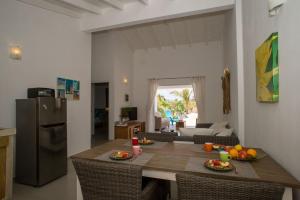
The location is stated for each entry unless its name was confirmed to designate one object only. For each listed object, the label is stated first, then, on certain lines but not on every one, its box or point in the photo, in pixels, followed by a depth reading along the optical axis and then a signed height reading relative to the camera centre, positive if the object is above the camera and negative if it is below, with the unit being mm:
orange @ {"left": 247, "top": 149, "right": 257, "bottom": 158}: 1536 -460
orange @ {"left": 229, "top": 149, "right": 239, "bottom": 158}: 1597 -478
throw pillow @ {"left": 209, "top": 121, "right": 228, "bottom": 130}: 3760 -522
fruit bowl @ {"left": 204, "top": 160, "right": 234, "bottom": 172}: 1305 -504
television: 6379 -400
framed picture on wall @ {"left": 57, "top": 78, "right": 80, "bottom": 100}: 3561 +300
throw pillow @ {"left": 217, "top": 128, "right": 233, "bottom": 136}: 2747 -497
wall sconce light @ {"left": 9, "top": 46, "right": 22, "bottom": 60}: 2774 +814
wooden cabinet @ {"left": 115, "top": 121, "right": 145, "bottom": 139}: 5695 -947
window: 8711 -173
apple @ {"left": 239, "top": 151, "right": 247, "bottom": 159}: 1553 -481
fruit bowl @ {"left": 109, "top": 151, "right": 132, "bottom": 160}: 1564 -498
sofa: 2465 -548
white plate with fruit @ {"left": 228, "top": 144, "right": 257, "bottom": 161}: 1534 -480
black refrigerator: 2596 -585
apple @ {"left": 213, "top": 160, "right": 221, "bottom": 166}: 1393 -495
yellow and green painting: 1486 +291
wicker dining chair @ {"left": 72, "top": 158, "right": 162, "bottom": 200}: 1246 -584
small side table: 7496 -962
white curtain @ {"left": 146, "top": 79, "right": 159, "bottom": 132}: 6992 +37
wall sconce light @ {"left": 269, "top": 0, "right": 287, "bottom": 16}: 1368 +770
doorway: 8188 -425
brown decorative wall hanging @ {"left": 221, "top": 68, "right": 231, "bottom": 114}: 3932 +238
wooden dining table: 1186 -527
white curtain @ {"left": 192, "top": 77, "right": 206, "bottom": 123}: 6359 +242
